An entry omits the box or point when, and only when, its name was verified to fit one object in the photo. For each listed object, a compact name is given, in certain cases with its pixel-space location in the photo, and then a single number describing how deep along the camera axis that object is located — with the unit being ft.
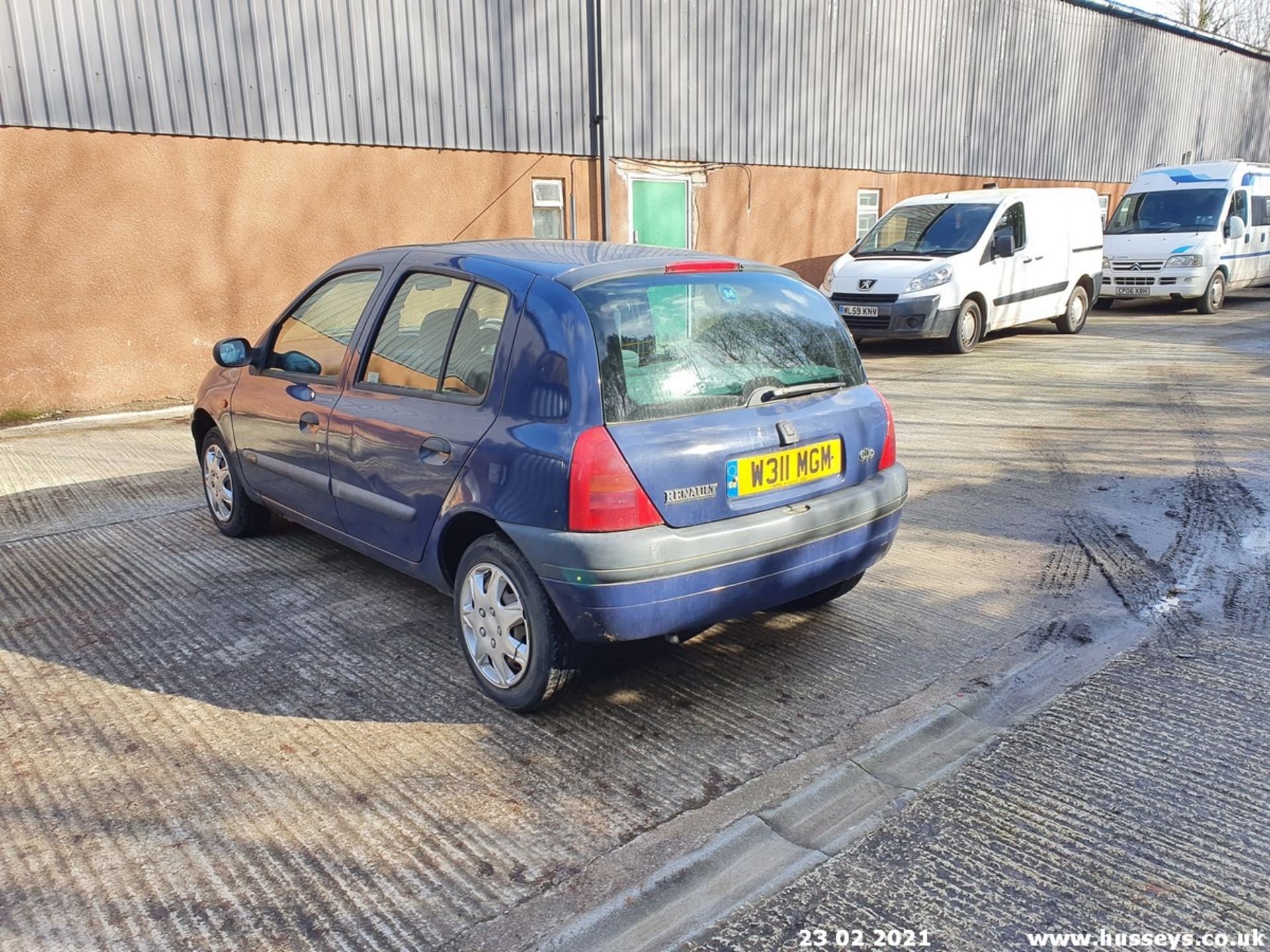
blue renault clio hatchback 10.62
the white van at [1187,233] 52.06
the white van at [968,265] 38.88
